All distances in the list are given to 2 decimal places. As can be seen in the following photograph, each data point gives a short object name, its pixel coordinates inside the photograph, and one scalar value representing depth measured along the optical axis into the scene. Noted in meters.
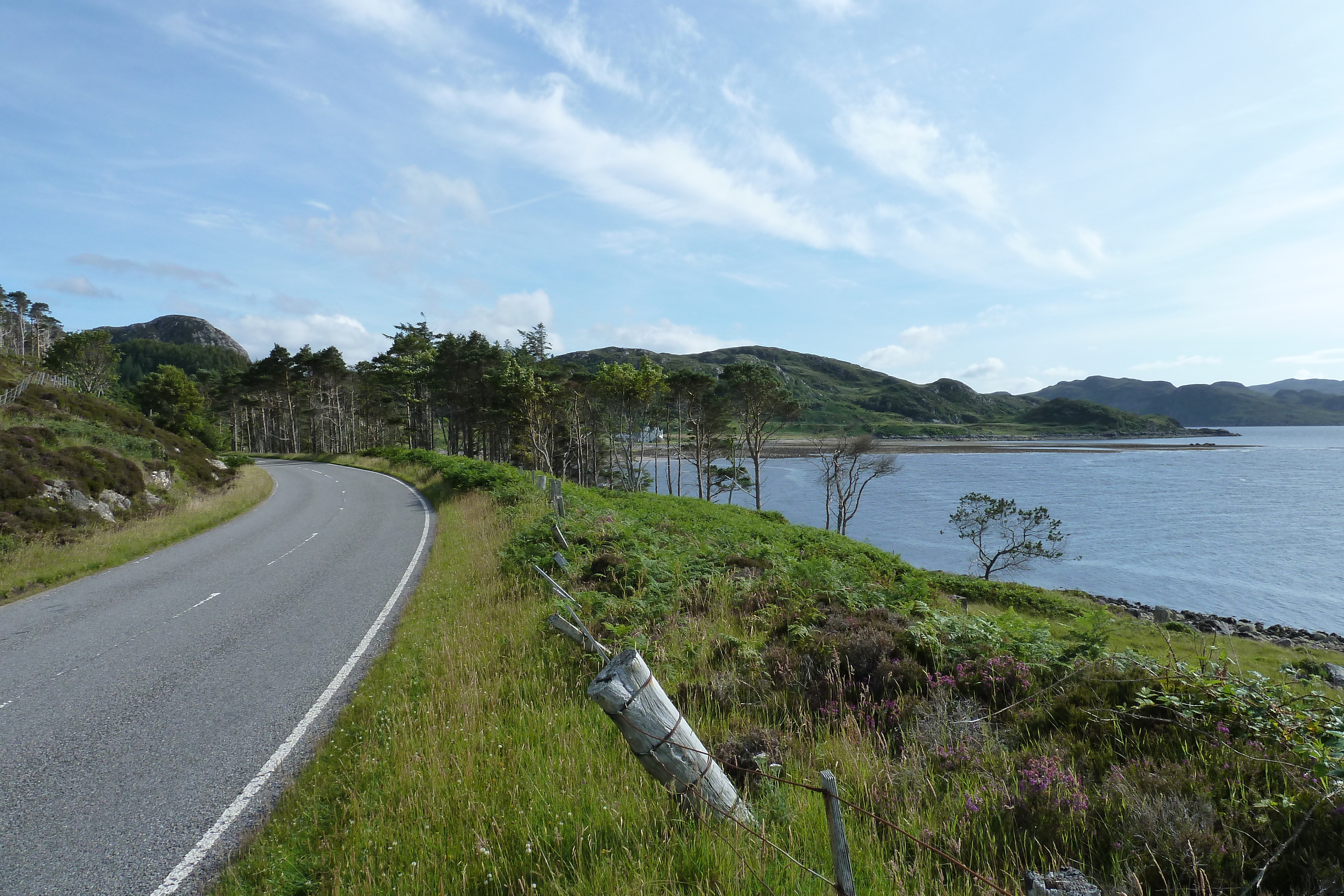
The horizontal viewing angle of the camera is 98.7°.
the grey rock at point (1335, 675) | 15.99
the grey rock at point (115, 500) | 17.20
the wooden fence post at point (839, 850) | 2.32
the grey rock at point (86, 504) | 15.94
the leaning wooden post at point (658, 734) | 3.30
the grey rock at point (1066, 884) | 2.33
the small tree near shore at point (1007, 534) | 41.16
